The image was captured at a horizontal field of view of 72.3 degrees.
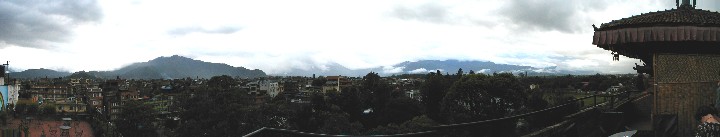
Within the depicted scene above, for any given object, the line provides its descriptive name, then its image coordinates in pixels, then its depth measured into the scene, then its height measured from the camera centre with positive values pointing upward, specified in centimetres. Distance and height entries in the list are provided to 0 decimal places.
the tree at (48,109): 4672 -332
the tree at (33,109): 4523 -315
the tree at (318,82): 10525 -156
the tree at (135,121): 3812 -356
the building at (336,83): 9444 -155
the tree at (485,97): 3791 -175
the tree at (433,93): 5211 -191
